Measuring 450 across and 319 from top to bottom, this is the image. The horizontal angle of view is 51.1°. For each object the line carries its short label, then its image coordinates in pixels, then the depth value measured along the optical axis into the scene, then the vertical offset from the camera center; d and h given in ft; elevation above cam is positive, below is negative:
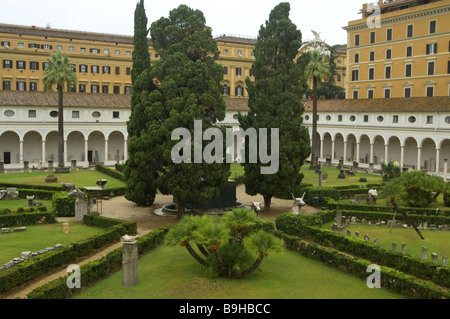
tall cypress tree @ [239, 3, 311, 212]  100.94 +8.72
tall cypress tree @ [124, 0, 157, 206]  91.30 +3.25
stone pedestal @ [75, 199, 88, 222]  93.09 -13.26
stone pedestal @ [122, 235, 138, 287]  54.24 -13.75
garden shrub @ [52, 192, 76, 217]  97.66 -13.28
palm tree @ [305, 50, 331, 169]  174.19 +25.56
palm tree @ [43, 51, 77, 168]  155.74 +21.16
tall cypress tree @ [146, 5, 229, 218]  88.07 +8.53
